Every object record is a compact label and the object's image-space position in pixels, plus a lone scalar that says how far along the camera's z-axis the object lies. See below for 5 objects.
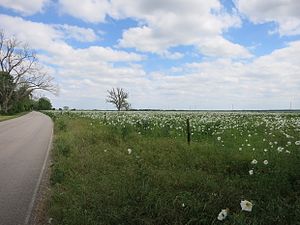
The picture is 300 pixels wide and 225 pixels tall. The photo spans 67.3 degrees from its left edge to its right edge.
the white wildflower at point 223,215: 2.79
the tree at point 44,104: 87.10
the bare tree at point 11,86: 44.82
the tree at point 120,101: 64.70
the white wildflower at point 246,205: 2.81
